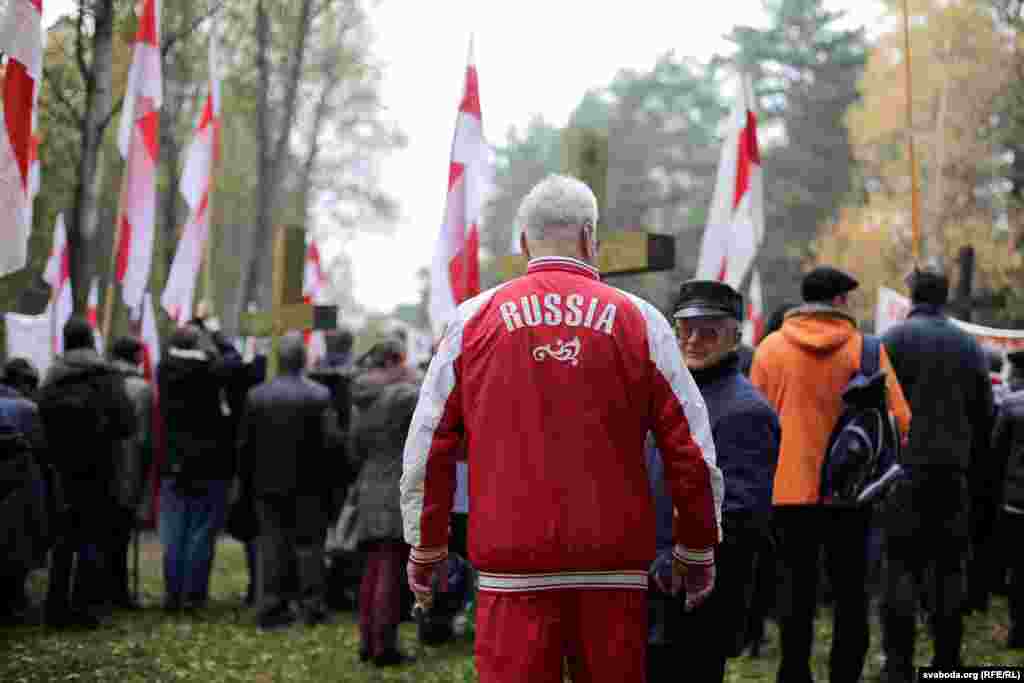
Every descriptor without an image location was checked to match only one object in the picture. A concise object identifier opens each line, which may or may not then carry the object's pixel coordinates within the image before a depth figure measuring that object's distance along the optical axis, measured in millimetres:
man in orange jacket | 5836
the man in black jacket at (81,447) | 8500
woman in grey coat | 7703
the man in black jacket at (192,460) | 9523
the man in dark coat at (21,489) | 7367
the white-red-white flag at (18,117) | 5585
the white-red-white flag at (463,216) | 7309
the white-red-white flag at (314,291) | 14234
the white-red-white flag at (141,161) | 9680
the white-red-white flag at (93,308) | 15742
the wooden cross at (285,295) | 9516
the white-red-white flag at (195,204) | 10102
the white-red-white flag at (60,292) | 12884
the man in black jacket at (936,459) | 6656
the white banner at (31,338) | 13291
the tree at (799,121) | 38062
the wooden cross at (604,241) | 6055
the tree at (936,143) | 26234
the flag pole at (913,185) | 7328
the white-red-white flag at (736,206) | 8195
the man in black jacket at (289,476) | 8984
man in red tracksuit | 3463
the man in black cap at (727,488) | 4309
